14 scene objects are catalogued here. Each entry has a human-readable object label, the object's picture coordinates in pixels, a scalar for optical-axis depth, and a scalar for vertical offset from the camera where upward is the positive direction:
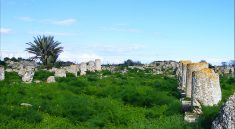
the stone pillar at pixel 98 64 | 33.08 +0.55
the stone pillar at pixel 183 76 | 12.77 -0.29
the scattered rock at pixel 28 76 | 18.87 -0.50
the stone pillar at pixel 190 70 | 10.55 -0.02
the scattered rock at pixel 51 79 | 17.88 -0.65
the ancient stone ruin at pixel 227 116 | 4.35 -0.70
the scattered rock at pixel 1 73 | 18.04 -0.30
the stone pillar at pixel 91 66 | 31.92 +0.31
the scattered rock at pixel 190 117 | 7.01 -1.18
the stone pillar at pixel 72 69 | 25.39 -0.03
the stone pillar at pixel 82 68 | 27.82 +0.07
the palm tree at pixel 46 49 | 30.11 +1.99
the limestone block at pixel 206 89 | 8.08 -0.54
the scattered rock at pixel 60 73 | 21.33 -0.32
